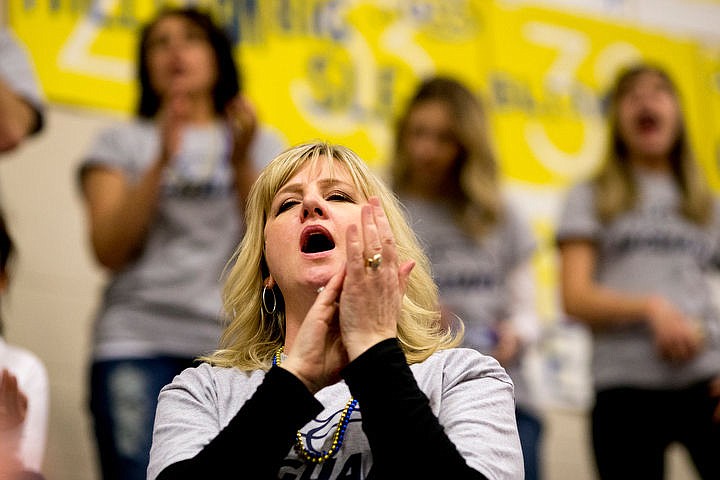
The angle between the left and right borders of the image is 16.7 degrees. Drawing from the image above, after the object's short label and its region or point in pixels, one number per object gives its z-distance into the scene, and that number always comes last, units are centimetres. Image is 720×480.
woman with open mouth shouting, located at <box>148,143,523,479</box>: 282
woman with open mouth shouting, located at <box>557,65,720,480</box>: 396
